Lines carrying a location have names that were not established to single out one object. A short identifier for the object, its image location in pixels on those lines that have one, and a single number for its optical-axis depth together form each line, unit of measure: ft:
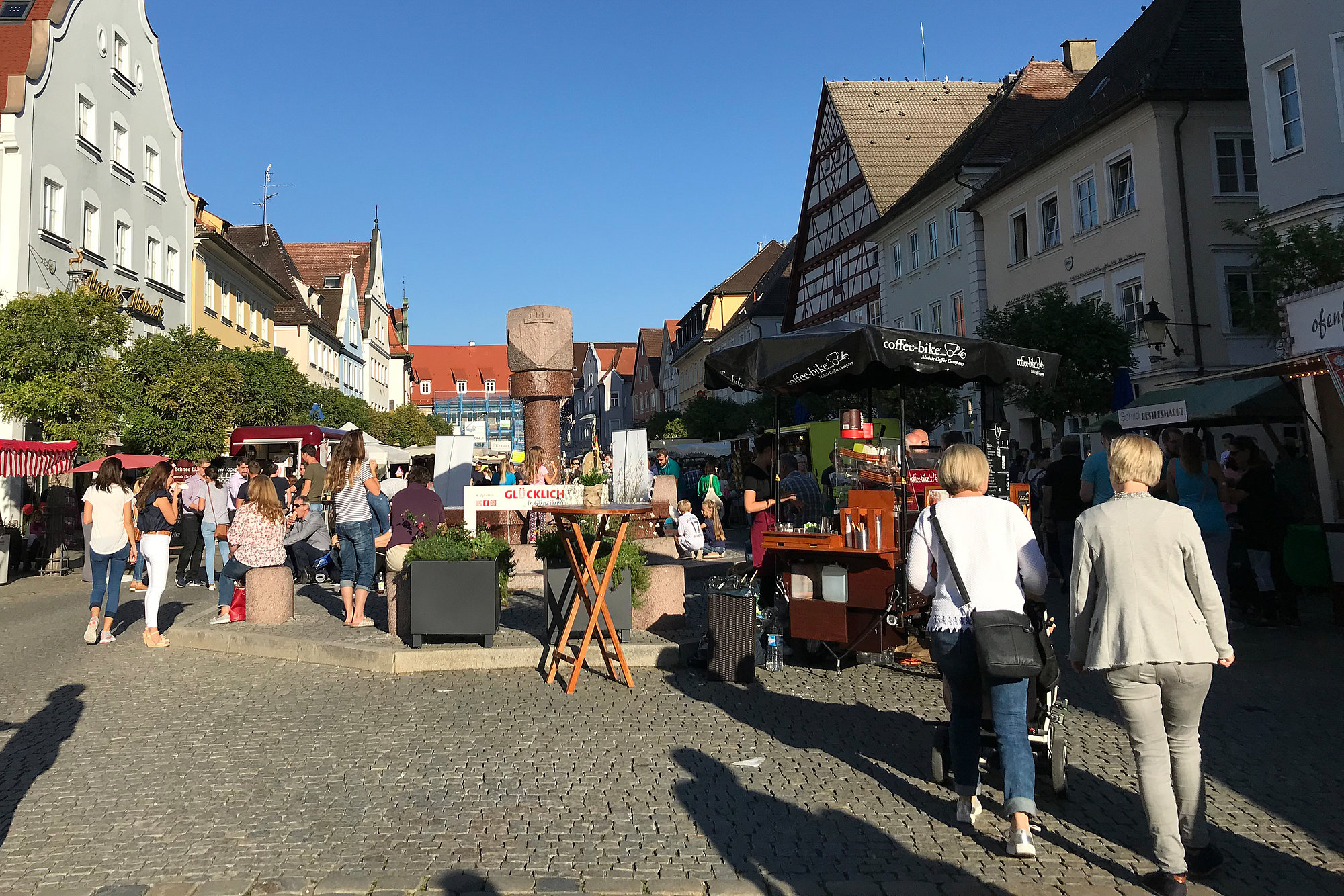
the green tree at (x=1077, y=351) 64.39
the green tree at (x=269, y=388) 106.22
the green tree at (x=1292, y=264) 43.73
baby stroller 16.03
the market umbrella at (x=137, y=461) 68.33
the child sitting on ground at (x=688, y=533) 52.85
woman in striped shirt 33.47
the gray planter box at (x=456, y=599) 28.43
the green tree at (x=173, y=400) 74.84
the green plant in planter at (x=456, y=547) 28.66
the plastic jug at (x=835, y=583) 24.76
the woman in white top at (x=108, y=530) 32.76
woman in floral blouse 34.04
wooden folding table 24.84
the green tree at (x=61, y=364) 61.00
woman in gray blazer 12.60
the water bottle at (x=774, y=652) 26.50
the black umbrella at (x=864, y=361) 27.94
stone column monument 52.54
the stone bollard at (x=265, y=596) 34.37
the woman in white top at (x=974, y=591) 14.20
